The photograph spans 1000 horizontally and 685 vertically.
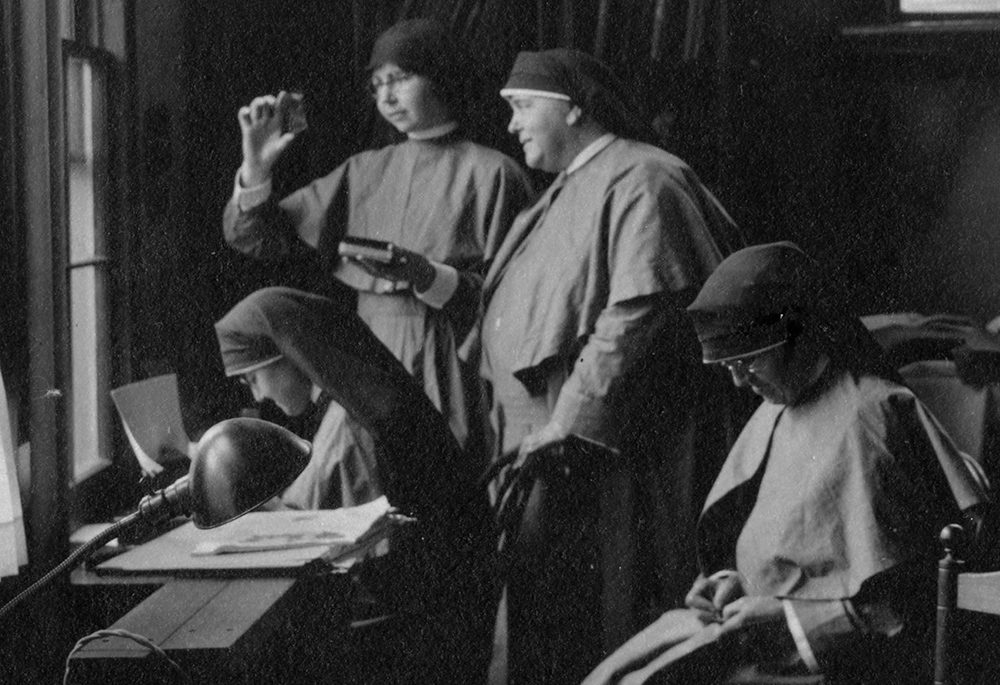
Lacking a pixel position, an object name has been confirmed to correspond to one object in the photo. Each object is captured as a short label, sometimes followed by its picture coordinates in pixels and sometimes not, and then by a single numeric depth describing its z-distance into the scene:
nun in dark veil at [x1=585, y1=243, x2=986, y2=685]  1.82
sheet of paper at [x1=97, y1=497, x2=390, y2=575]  1.96
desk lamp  1.57
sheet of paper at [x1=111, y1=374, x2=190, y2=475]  2.11
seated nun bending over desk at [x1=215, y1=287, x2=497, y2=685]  2.04
